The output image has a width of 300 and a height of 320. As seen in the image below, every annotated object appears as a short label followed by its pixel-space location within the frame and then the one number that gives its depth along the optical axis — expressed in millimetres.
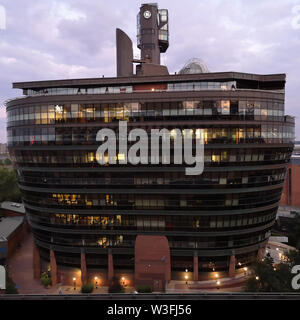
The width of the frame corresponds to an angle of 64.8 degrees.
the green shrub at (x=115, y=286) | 40844
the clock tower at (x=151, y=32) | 81625
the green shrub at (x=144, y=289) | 39844
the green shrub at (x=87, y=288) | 40672
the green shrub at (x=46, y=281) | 44353
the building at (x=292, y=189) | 76812
